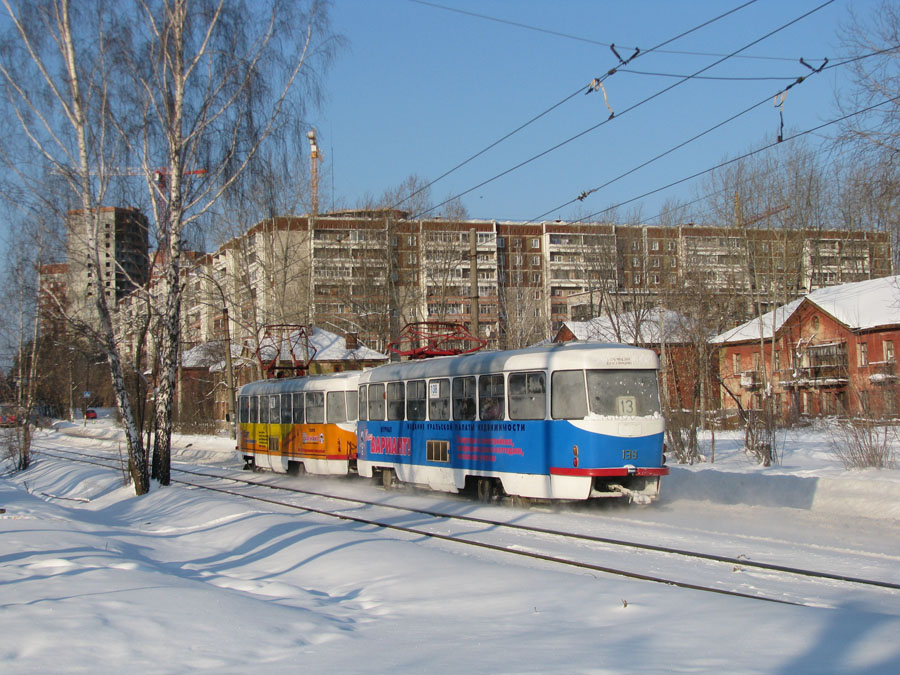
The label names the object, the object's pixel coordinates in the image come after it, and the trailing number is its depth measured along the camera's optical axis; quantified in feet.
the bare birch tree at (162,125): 60.23
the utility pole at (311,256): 142.60
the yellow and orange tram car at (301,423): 74.54
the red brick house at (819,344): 155.63
